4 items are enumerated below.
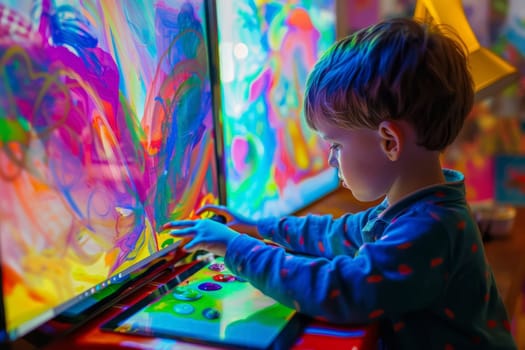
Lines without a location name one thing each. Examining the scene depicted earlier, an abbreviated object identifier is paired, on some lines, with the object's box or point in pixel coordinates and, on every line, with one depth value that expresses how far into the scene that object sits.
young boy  0.60
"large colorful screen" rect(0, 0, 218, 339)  0.54
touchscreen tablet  0.59
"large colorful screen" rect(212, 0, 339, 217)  0.95
